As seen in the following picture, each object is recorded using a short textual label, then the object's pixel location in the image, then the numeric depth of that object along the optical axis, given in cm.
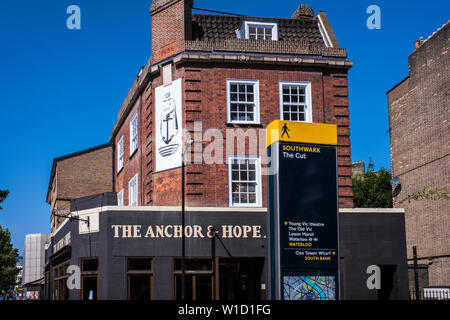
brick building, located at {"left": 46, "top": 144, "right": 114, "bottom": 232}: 3891
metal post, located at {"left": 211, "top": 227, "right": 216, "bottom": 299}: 2566
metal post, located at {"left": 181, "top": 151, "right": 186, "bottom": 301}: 2264
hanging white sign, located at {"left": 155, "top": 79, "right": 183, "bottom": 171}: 2653
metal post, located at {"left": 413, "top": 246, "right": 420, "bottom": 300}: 2583
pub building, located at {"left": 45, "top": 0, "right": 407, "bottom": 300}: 2534
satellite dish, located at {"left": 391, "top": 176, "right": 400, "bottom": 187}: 4397
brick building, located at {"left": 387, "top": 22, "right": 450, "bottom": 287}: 3809
